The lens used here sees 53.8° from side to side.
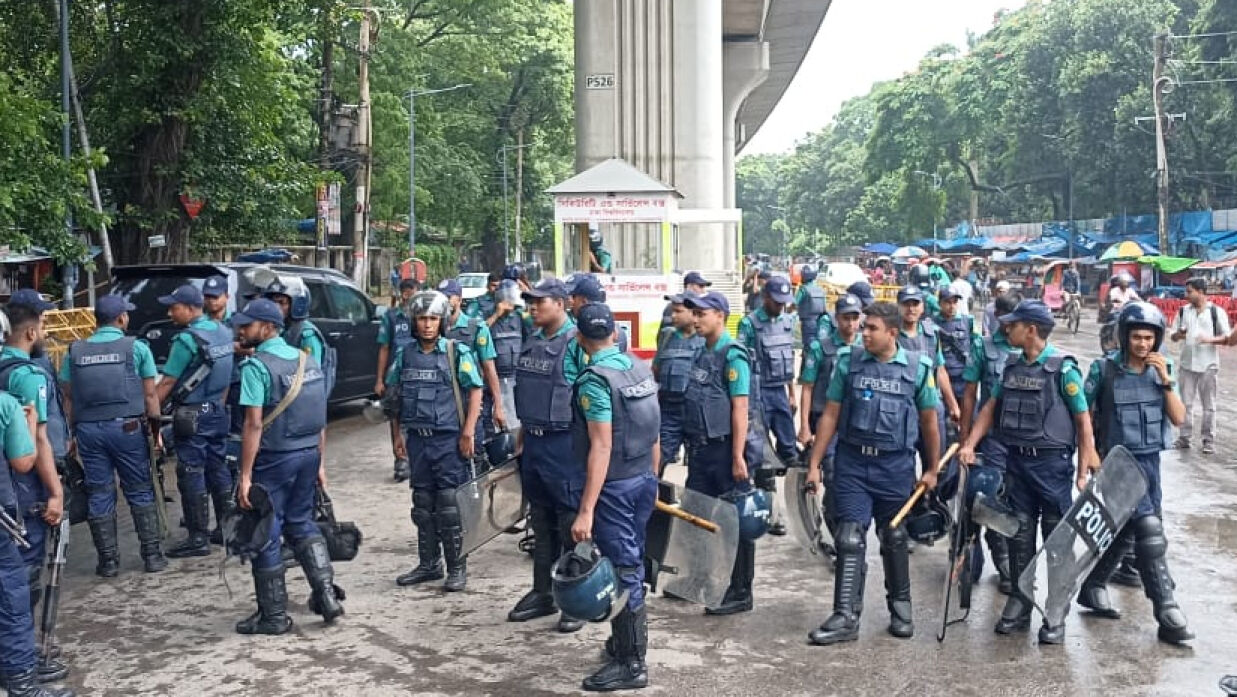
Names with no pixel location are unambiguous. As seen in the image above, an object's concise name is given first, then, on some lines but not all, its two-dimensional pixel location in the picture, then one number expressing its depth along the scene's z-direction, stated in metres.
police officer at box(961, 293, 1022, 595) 7.01
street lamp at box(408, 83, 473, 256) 38.34
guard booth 15.88
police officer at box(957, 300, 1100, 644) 6.30
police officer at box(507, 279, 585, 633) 6.26
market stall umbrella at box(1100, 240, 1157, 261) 38.44
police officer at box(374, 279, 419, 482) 10.46
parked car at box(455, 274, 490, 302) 35.93
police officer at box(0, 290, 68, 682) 5.64
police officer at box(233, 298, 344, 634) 6.15
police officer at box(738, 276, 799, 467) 9.29
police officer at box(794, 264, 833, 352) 12.68
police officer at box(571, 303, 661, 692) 5.38
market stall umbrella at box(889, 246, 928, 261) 52.25
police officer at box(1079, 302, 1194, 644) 6.32
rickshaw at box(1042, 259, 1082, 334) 30.69
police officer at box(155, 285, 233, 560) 7.89
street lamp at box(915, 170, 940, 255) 67.62
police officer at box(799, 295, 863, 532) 8.30
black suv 11.65
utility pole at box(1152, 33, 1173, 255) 35.59
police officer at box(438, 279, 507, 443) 8.02
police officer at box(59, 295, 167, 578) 7.46
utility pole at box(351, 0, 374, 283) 26.33
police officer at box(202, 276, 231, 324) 8.25
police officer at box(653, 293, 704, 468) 7.74
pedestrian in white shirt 11.85
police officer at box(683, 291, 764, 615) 6.70
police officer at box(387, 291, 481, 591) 7.12
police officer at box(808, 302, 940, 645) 6.19
